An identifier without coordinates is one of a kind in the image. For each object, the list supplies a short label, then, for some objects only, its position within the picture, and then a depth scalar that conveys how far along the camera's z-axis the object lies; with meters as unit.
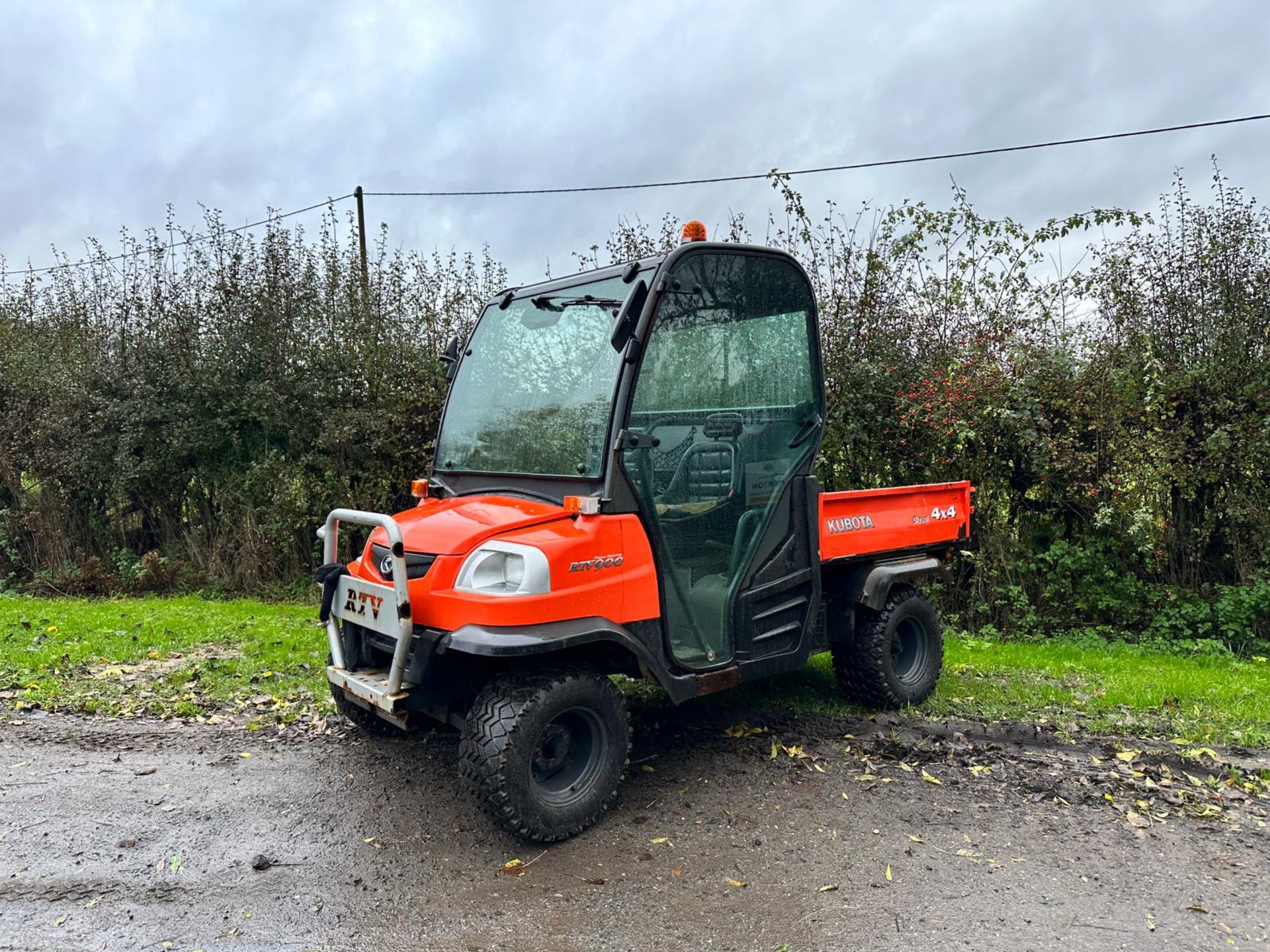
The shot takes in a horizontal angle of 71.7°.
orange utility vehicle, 3.34
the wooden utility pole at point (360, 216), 15.59
